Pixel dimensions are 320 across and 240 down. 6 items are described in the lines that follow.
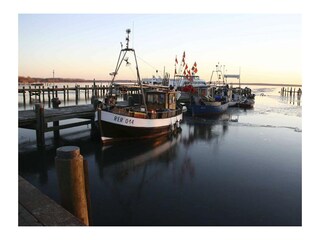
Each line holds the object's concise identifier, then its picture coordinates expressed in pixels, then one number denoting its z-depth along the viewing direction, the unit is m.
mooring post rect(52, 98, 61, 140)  17.16
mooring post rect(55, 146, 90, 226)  4.88
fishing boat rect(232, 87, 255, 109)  42.31
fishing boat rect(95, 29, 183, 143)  15.62
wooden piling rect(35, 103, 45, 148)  14.16
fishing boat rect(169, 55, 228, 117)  30.78
